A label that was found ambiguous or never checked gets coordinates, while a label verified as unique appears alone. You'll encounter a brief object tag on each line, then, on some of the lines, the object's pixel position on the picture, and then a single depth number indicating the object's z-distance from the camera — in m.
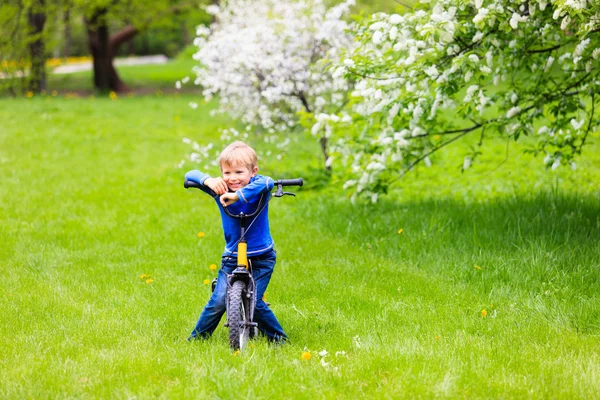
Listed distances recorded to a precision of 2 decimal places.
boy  8.81
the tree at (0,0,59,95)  43.78
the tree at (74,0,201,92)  46.53
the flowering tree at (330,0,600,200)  11.47
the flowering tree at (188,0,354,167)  18.89
